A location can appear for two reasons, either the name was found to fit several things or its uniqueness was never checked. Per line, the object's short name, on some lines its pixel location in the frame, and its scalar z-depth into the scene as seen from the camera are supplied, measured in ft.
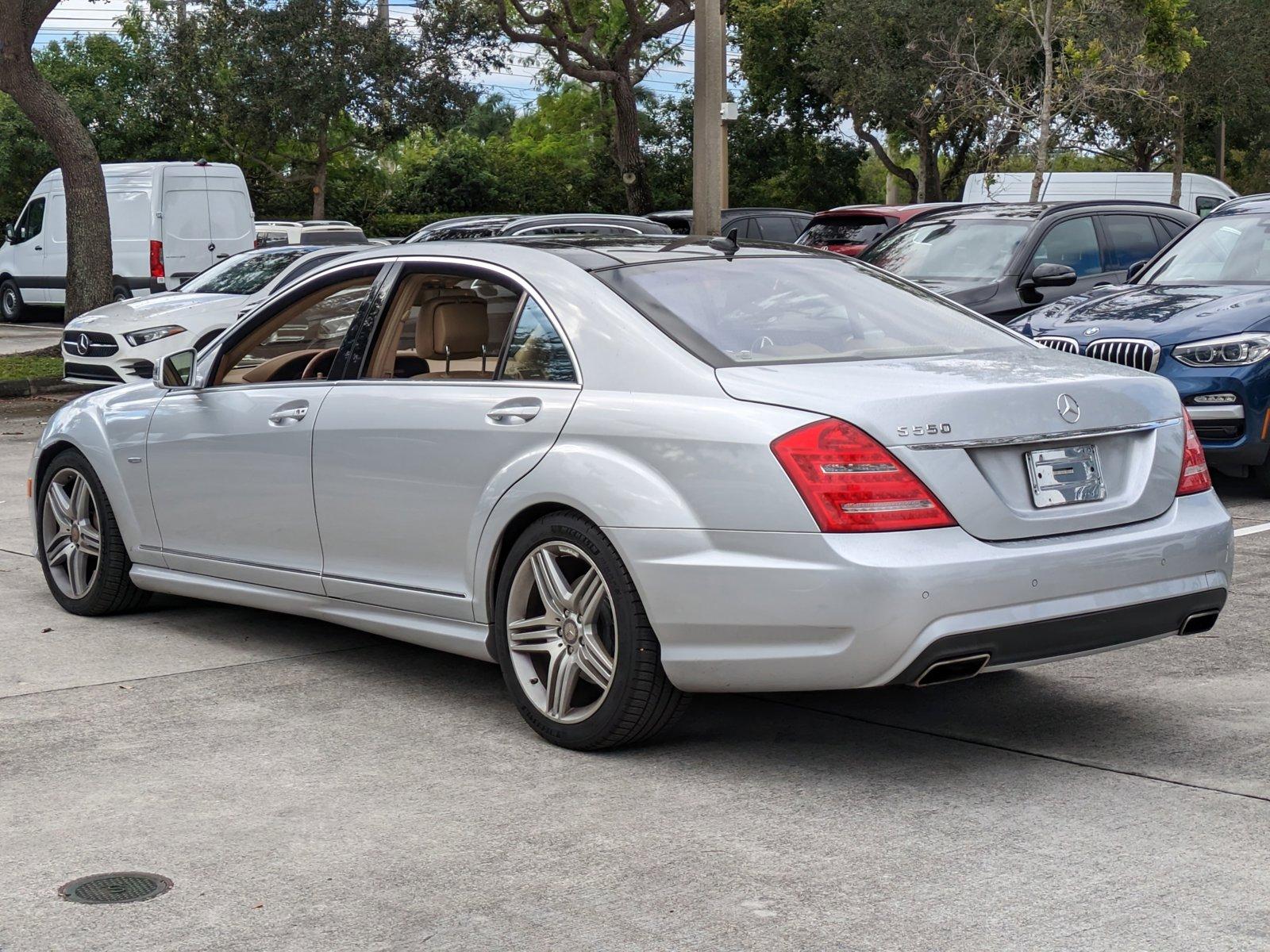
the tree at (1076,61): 80.18
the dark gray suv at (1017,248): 40.91
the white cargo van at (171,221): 78.33
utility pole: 46.85
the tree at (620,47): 106.32
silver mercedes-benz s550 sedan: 14.20
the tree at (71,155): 62.59
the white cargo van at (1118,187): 102.17
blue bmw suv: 30.48
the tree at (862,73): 130.82
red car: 66.95
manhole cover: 12.32
